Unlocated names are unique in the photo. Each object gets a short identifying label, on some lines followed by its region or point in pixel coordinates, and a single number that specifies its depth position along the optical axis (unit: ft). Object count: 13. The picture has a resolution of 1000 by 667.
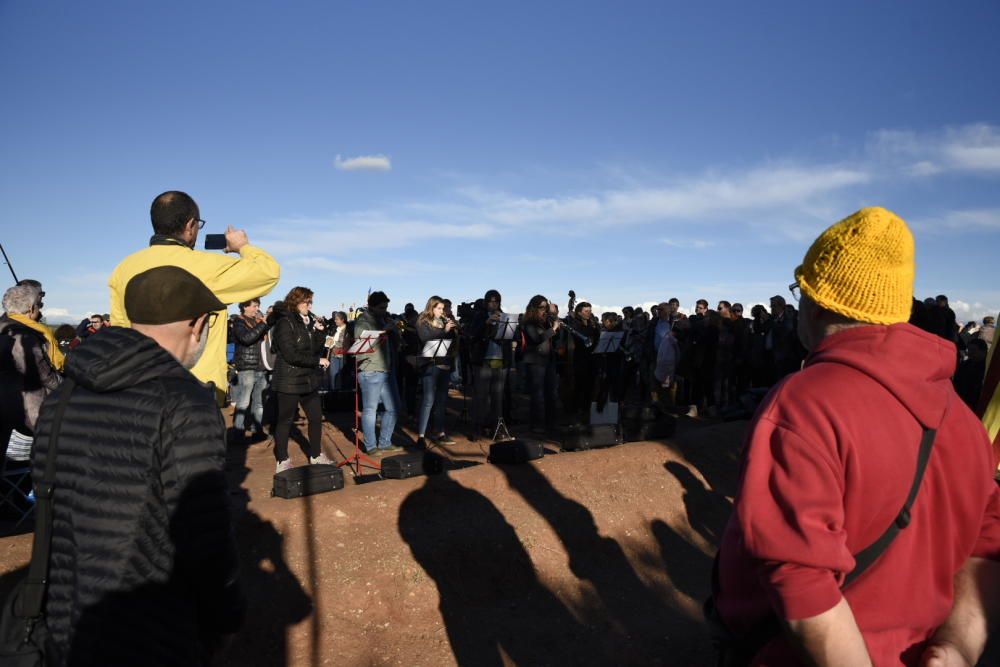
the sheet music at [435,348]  31.01
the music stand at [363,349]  27.22
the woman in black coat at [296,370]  24.48
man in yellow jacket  10.53
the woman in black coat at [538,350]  34.47
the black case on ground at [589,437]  28.60
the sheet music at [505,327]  33.21
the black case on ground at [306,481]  20.18
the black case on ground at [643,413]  31.94
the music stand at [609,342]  38.42
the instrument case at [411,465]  22.38
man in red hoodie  4.53
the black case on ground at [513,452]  23.75
